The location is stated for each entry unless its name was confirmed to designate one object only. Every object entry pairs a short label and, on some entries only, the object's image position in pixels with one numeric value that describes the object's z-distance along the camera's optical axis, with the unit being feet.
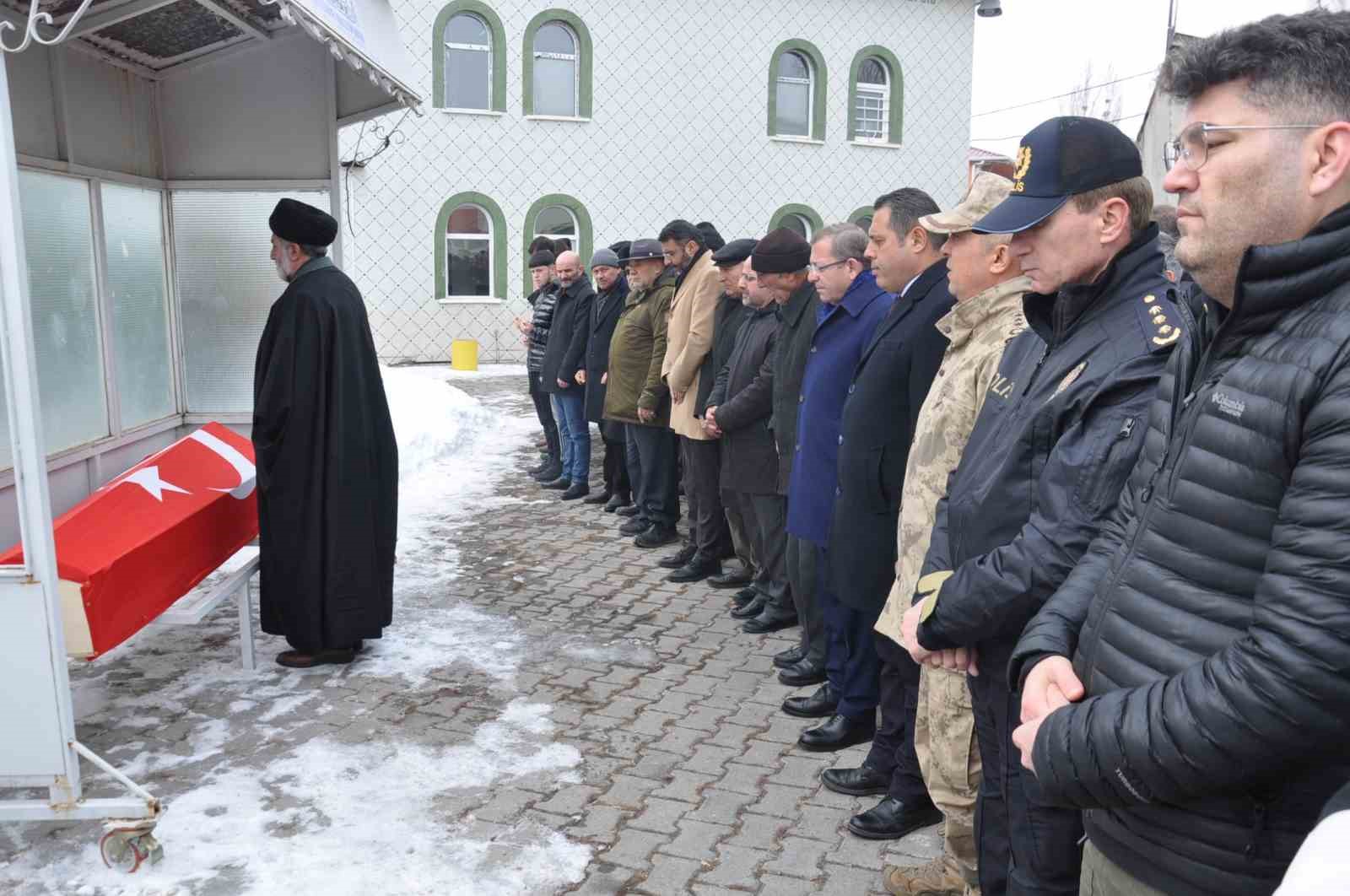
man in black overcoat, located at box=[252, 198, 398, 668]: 16.39
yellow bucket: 63.31
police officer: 7.23
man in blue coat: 14.60
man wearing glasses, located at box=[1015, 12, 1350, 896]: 4.52
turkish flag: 12.01
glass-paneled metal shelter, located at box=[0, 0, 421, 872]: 10.29
